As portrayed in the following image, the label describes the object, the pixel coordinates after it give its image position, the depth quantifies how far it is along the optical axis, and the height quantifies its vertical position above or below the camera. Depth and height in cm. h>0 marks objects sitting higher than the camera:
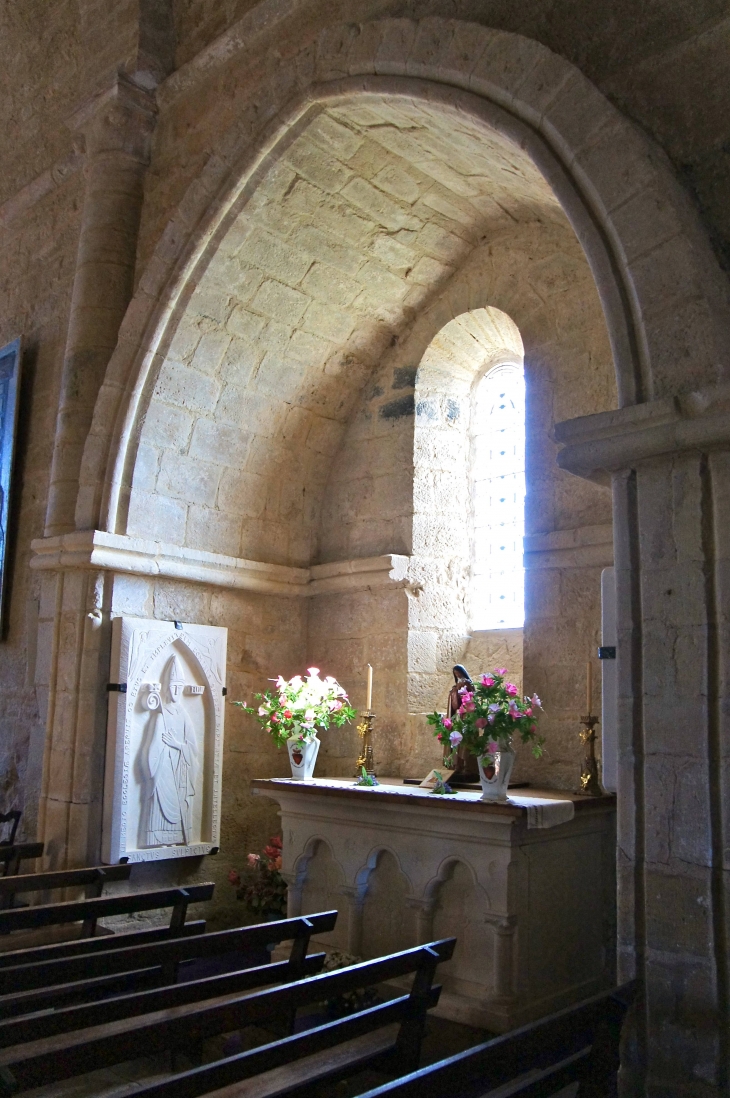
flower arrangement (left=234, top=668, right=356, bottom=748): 553 -12
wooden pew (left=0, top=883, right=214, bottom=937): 384 -91
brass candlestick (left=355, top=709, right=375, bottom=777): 541 -30
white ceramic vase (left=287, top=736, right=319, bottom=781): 550 -40
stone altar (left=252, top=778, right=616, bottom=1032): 416 -93
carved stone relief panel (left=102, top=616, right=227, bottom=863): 556 -34
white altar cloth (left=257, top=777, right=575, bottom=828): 411 -50
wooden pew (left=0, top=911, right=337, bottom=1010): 299 -95
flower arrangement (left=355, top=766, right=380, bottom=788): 513 -49
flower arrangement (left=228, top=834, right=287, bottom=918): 597 -127
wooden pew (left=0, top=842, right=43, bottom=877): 521 -97
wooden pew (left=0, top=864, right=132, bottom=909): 430 -94
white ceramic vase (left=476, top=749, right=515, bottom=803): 432 -37
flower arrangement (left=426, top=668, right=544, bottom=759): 435 -12
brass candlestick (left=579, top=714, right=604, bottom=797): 465 -34
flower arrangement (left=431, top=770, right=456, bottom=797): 472 -48
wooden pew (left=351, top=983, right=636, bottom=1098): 228 -96
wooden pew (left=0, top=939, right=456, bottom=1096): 235 -95
